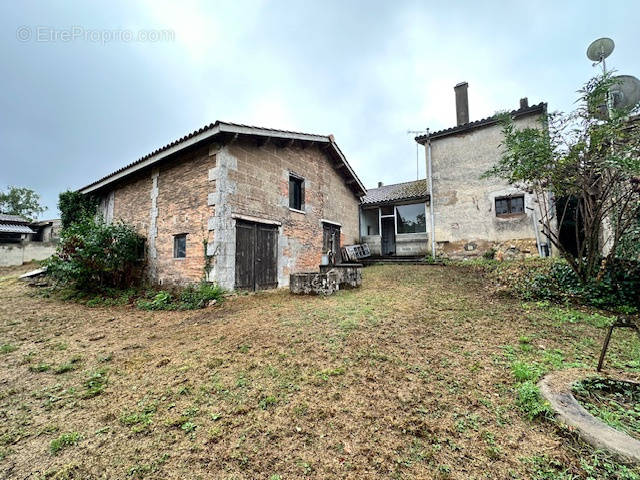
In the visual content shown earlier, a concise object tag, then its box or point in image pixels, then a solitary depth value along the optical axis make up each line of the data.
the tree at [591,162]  4.58
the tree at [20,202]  30.72
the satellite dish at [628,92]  7.21
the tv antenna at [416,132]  12.81
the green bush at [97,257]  7.41
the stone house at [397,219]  13.30
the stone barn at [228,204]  7.06
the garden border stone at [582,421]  1.52
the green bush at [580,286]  5.05
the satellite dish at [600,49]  6.67
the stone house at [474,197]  10.57
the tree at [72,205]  11.09
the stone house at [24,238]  14.57
